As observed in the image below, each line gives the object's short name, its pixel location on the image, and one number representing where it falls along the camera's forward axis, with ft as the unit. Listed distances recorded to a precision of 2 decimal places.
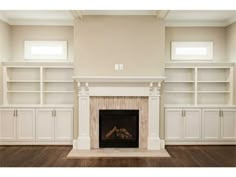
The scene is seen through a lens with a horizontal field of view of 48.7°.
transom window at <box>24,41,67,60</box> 19.11
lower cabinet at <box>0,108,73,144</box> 17.58
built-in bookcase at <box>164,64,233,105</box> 18.88
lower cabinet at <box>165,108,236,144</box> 17.79
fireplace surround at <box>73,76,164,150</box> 16.30
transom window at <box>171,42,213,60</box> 19.15
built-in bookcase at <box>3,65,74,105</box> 18.71
